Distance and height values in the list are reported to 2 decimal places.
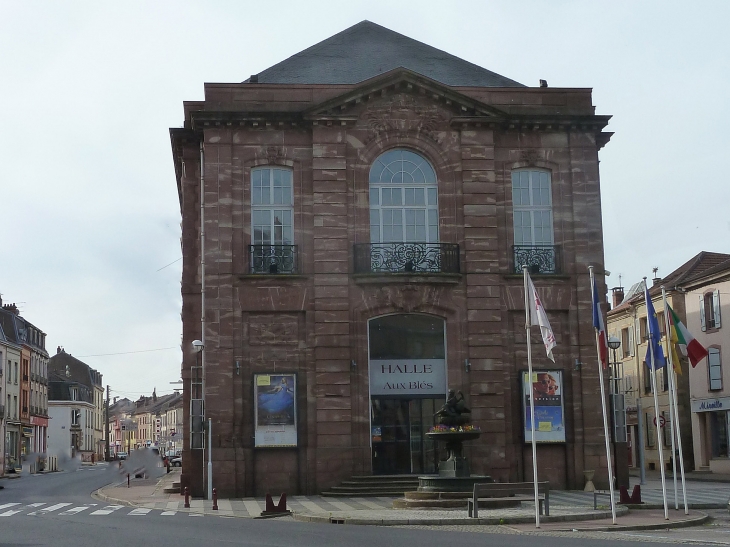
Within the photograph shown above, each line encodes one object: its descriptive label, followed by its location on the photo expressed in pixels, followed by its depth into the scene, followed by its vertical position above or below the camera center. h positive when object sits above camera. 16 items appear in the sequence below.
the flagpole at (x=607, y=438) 19.64 -0.18
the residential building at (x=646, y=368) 50.16 +3.26
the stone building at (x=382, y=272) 29.62 +4.66
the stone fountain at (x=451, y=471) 23.82 -0.90
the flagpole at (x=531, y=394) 19.36 +0.70
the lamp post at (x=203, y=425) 28.39 +0.38
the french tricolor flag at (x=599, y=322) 21.48 +2.16
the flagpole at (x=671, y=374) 21.55 +1.10
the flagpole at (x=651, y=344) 21.67 +1.72
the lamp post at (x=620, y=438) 30.56 -0.28
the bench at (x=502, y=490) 20.78 -1.17
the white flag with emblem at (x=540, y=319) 21.05 +2.22
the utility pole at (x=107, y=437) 97.86 +0.43
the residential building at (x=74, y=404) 106.44 +4.08
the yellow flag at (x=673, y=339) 22.25 +1.83
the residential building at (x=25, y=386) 80.00 +4.71
